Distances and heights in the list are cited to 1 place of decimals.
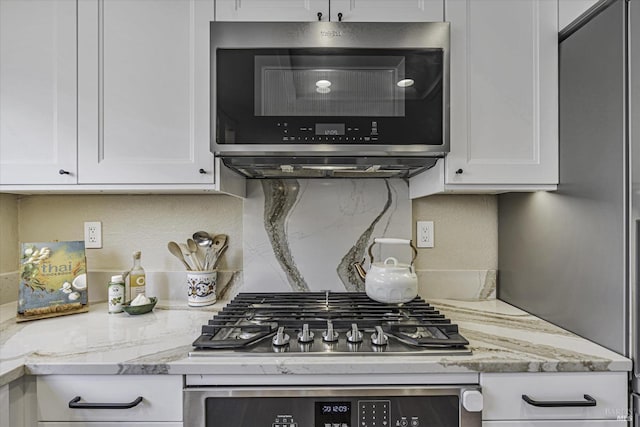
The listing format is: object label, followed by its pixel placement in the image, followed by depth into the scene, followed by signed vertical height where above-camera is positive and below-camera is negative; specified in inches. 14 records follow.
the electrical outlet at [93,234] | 66.8 -2.9
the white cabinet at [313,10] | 51.9 +28.1
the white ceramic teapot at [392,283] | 51.6 -9.1
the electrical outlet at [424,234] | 67.5 -3.1
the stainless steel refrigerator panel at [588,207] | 40.9 +1.1
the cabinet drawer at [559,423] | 39.9 -21.7
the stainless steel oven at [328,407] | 39.1 -19.6
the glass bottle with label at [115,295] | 58.1 -12.0
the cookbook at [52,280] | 54.6 -9.3
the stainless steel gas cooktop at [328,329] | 40.9 -13.4
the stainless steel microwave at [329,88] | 49.3 +16.7
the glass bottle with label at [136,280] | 62.5 -10.3
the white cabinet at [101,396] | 39.2 -18.4
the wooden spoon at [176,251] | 64.7 -5.7
